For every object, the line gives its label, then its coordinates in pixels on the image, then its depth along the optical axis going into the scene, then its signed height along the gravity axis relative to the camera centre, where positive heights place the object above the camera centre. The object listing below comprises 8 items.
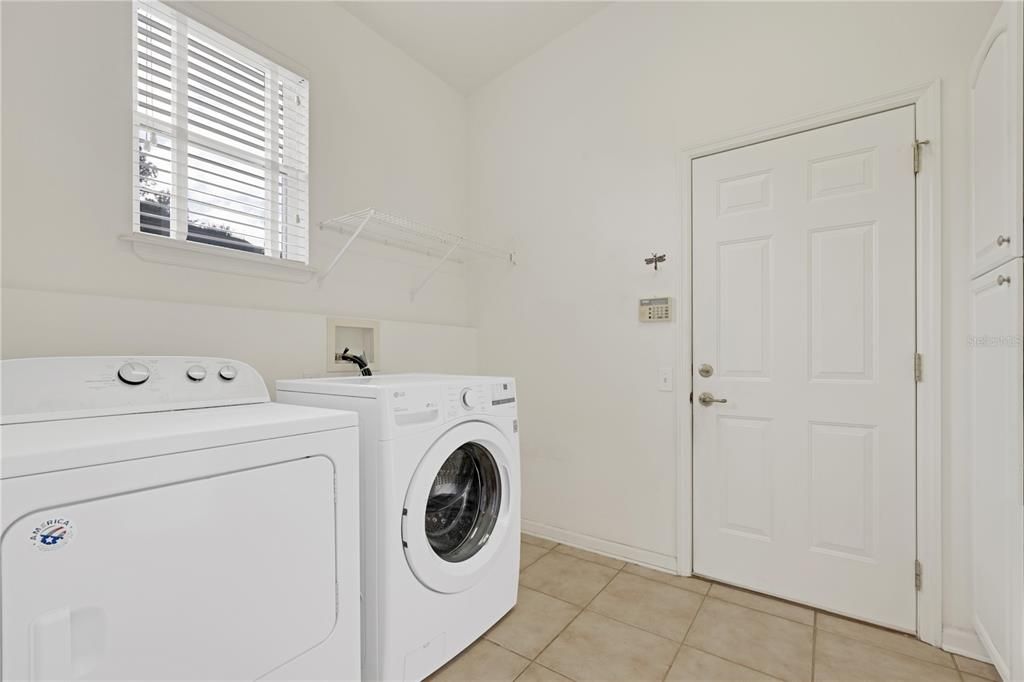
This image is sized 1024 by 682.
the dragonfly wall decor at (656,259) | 2.16 +0.38
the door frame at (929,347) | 1.57 -0.03
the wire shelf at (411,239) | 2.13 +0.56
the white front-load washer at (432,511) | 1.31 -0.57
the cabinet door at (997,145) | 1.17 +0.56
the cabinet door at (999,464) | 1.17 -0.36
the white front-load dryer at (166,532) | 0.73 -0.36
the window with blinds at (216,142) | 1.63 +0.80
